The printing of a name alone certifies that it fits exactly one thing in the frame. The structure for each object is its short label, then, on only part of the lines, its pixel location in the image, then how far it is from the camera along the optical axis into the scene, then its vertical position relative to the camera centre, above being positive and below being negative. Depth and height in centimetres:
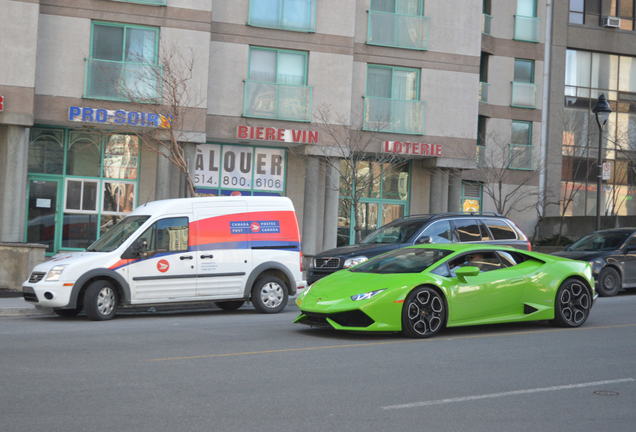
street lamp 2452 +366
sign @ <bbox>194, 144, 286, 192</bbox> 2878 +196
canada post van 1391 -72
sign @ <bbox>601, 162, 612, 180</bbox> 2437 +206
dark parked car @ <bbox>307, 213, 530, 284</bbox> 1603 -3
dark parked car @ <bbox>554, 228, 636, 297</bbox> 2008 -42
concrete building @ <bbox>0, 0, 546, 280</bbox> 2539 +386
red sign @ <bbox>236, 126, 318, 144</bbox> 2748 +302
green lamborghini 1096 -78
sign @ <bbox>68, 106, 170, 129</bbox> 2531 +305
